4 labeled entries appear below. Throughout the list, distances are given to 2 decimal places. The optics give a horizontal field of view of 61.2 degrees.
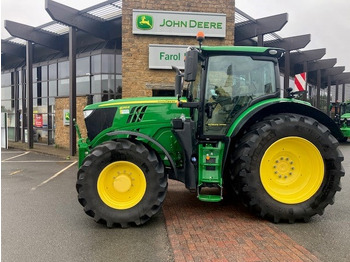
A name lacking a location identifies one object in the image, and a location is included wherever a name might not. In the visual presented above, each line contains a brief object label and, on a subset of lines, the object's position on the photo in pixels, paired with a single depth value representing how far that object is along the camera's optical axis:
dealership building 10.62
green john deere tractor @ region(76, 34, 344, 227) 4.21
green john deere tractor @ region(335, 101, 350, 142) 16.45
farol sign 10.69
